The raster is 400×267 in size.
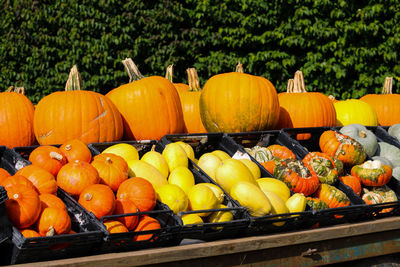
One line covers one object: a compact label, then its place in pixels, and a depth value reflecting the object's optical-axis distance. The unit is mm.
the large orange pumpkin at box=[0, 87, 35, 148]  3322
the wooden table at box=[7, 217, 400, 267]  2026
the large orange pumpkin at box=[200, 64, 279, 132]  3857
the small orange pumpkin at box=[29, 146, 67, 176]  2477
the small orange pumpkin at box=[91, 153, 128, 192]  2479
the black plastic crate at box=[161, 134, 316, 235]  2453
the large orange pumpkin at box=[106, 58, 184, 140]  3680
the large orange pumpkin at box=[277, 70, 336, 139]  4258
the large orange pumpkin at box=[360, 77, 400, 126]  5020
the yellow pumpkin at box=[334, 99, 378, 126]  4535
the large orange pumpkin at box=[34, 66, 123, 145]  3258
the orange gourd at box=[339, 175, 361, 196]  3215
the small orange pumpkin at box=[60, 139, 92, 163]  2613
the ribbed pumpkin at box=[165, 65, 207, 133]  4289
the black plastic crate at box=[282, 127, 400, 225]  2709
